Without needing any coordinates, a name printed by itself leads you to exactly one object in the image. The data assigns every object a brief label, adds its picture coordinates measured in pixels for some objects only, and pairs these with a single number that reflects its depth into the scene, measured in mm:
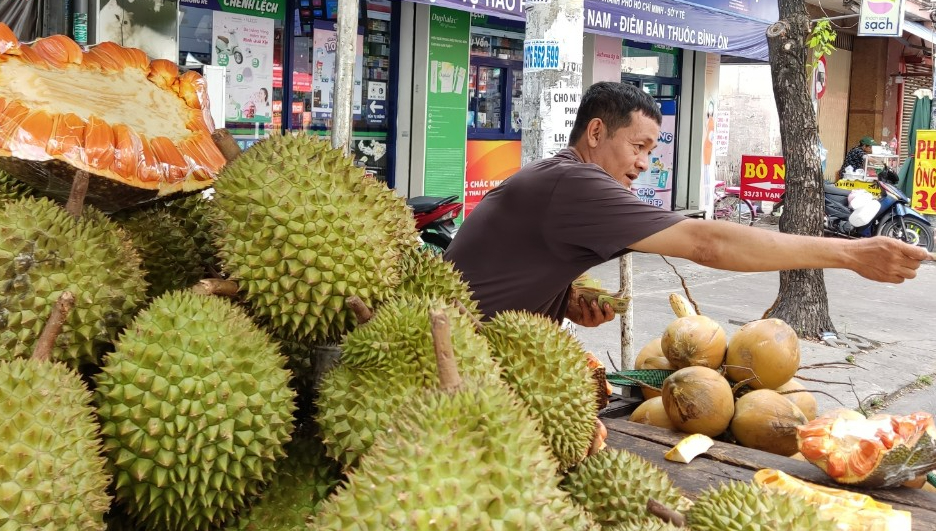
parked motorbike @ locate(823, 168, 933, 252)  12883
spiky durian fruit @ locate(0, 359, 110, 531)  1140
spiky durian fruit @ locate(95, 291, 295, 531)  1316
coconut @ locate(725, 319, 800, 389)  3154
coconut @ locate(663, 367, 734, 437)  2828
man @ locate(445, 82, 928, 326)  2531
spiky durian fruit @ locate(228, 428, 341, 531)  1414
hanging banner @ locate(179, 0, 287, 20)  7864
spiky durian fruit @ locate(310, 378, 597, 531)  1075
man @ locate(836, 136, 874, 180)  16344
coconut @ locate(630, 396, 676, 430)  3029
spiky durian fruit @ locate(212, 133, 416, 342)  1521
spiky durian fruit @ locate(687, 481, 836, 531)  1410
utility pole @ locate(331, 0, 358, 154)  4094
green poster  10000
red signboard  14977
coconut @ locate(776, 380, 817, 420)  3154
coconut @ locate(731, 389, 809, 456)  2830
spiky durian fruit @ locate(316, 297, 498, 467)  1396
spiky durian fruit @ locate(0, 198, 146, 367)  1406
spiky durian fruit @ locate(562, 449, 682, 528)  1655
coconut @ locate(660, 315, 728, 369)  3211
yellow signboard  11844
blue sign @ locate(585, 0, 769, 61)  10375
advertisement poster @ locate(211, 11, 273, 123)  8016
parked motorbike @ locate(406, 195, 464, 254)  7309
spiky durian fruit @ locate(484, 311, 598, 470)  1604
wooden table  2193
